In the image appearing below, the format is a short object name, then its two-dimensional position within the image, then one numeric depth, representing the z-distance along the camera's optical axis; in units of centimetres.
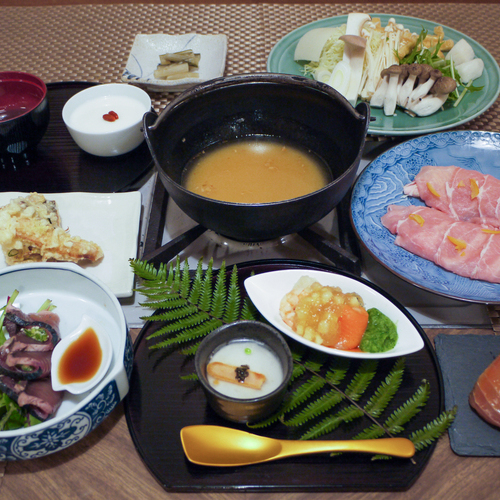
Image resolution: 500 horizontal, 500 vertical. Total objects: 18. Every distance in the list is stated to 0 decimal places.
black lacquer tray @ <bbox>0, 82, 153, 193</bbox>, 72
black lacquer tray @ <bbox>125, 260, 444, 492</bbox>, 49
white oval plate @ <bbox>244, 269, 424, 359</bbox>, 53
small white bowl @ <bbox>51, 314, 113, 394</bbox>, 51
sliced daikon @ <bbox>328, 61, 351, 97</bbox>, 79
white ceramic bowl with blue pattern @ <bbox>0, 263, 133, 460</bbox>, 47
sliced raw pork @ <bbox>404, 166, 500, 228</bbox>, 66
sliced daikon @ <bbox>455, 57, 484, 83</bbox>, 80
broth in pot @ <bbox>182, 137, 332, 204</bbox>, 65
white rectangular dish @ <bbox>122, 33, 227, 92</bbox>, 82
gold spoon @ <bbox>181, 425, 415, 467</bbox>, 49
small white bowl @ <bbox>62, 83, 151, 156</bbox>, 71
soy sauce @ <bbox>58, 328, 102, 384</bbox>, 52
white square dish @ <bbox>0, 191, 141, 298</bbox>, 63
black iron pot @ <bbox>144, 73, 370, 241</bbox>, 56
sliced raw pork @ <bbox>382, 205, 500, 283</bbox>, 60
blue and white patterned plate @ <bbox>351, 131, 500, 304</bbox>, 60
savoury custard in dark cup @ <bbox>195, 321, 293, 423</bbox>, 49
